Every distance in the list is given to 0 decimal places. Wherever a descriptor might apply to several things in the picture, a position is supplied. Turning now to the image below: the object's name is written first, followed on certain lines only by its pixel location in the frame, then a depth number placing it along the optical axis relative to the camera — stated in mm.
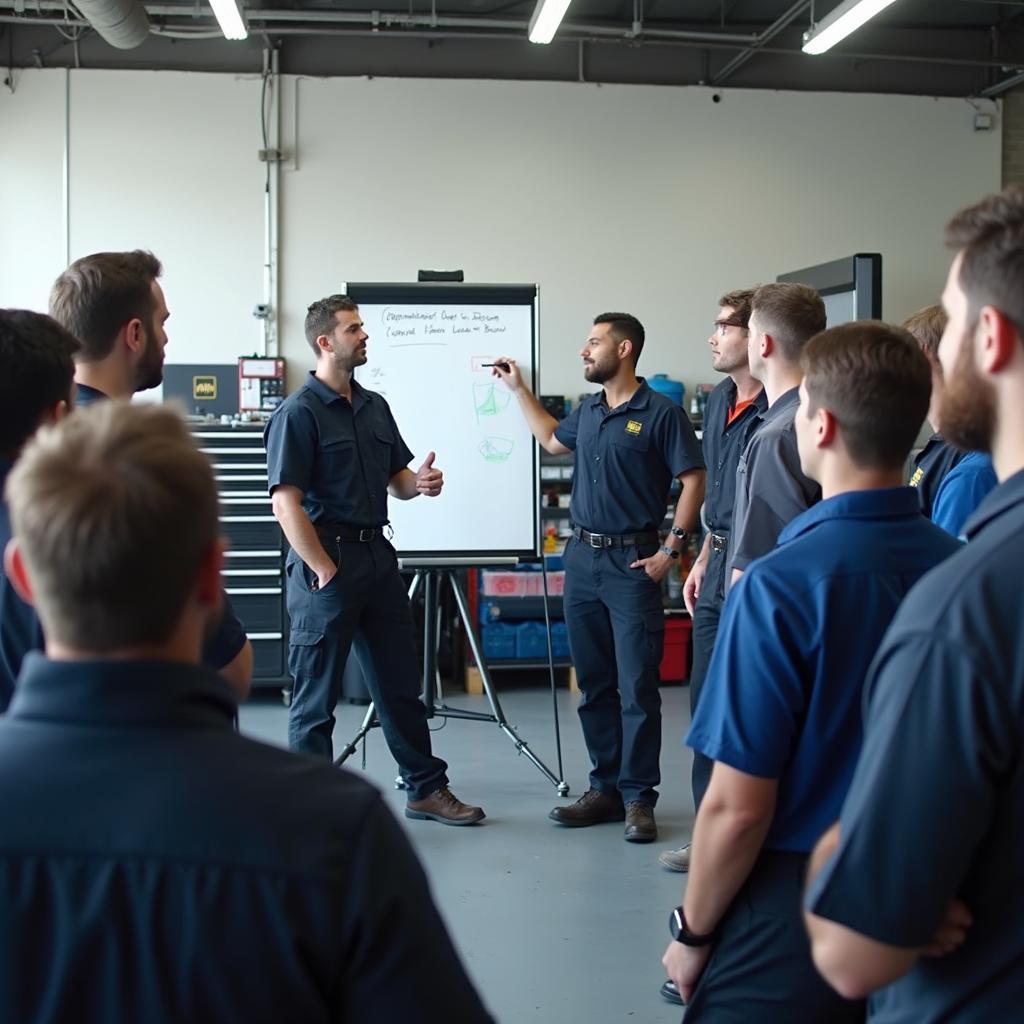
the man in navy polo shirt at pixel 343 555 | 3854
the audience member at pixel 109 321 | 2195
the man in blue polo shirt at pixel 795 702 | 1503
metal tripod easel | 4443
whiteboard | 4676
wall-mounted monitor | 6465
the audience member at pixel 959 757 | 947
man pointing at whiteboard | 4059
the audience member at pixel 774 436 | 2926
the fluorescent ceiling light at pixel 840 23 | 5680
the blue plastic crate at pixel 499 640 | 6793
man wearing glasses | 3721
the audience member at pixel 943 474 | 2568
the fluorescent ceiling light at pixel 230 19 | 5742
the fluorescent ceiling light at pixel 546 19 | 5723
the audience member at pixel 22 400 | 1553
